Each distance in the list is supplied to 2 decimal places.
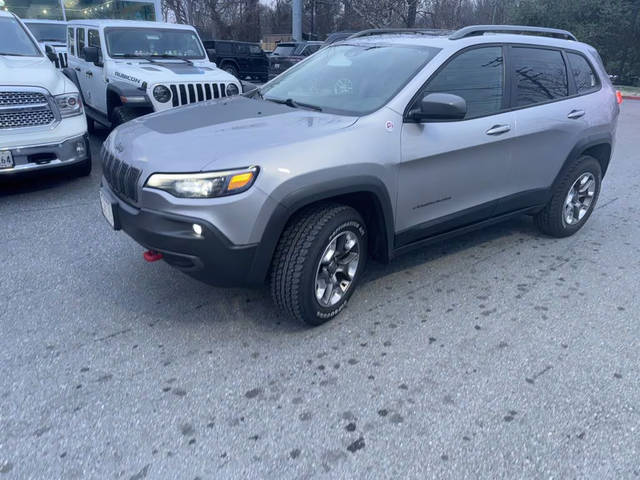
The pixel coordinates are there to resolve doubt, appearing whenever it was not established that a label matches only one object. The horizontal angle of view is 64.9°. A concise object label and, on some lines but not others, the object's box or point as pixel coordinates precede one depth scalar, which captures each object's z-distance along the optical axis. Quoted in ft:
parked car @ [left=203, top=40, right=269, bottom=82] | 61.87
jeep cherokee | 8.69
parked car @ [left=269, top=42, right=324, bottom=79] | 54.10
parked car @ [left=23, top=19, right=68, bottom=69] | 40.37
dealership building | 42.96
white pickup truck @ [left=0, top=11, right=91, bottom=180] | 16.11
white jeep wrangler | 21.70
